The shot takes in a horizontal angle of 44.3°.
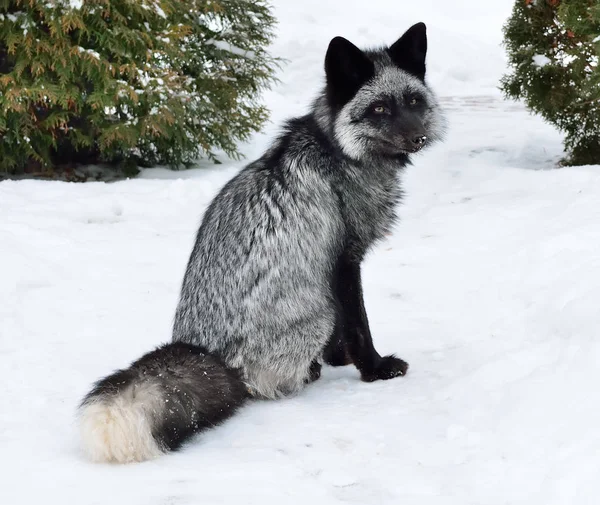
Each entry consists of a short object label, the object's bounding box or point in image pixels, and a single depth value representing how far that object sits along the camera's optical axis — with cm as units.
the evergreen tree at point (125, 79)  731
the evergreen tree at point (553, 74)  765
